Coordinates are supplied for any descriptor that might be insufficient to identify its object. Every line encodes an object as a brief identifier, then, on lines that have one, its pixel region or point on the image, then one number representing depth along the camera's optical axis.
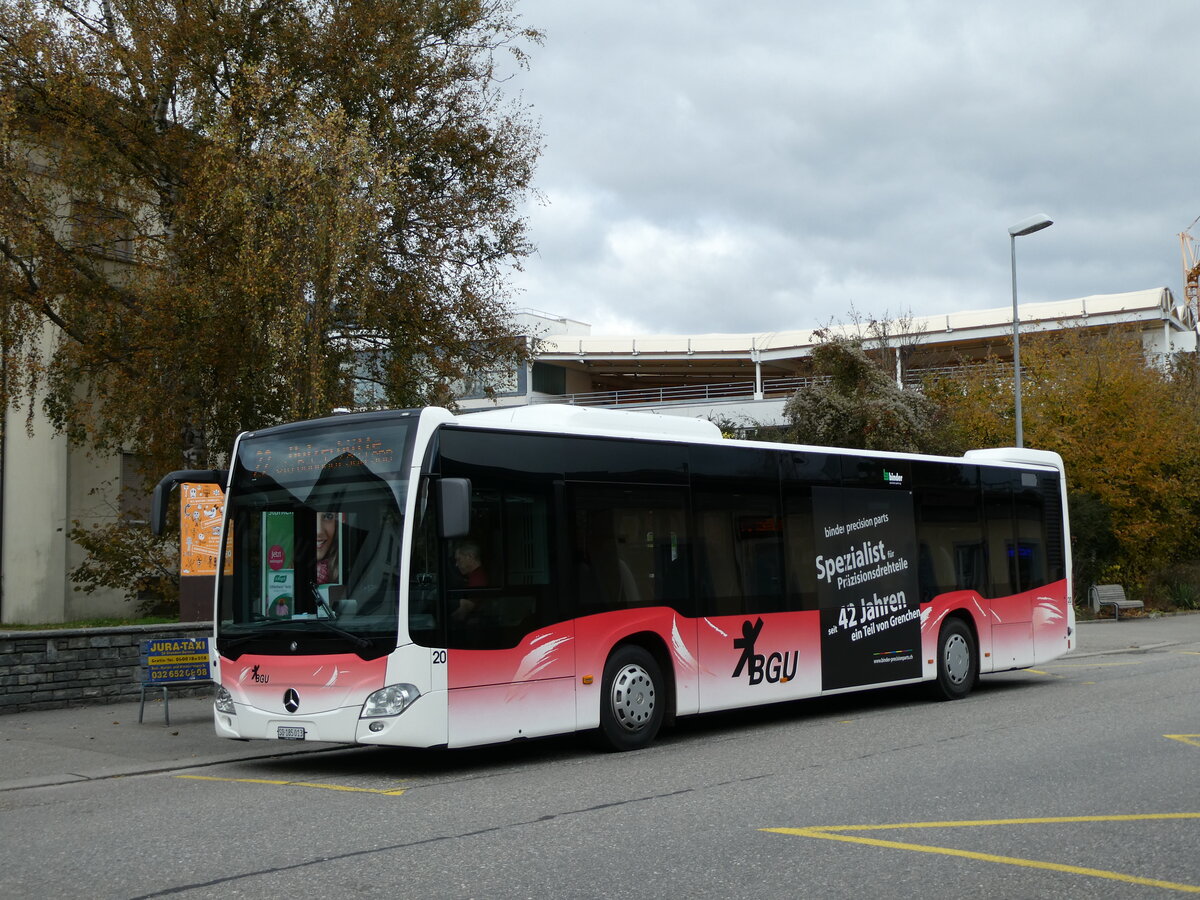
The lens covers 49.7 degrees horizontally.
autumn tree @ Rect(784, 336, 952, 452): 32.22
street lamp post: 25.27
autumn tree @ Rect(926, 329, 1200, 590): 32.88
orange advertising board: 15.91
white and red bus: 9.84
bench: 31.47
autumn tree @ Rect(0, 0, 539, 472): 18.27
